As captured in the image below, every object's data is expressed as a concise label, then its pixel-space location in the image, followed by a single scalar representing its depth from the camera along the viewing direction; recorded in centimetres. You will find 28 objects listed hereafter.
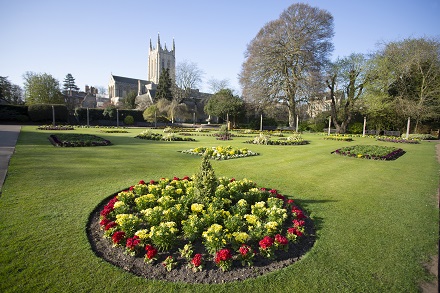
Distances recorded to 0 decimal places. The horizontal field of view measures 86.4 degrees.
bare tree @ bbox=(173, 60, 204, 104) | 5619
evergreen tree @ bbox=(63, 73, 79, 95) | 7231
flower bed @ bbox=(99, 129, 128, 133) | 2348
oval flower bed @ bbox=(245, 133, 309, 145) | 1664
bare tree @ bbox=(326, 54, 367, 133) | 3135
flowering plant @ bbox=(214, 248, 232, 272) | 287
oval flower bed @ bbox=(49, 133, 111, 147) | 1192
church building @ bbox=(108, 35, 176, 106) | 8128
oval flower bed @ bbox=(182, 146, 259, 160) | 1046
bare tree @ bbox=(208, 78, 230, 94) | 5819
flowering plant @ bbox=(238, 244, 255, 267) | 302
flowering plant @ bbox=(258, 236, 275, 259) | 317
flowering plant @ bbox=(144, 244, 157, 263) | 294
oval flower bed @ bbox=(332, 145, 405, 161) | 1136
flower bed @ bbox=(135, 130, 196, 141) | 1755
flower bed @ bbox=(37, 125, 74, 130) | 2293
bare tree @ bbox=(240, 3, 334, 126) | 2948
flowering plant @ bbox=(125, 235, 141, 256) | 312
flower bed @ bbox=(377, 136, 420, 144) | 1963
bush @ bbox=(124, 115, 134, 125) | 3909
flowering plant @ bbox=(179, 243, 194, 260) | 307
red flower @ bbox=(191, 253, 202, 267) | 287
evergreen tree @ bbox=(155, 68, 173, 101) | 5444
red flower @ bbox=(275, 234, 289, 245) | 328
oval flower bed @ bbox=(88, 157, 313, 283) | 294
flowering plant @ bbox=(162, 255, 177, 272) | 290
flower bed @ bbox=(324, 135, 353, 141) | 2077
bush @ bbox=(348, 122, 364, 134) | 3287
